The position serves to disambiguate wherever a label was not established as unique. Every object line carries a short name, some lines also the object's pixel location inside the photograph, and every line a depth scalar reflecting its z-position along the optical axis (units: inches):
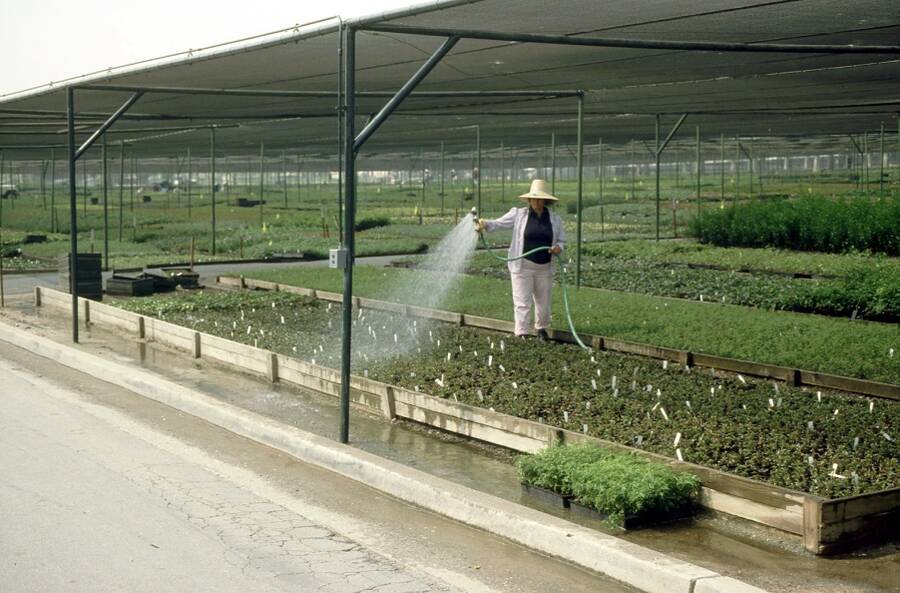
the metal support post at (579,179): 645.3
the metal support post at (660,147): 839.4
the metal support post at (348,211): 336.2
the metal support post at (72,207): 530.6
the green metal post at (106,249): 850.1
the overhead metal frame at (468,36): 336.5
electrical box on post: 348.2
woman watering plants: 499.2
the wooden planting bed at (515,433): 243.8
